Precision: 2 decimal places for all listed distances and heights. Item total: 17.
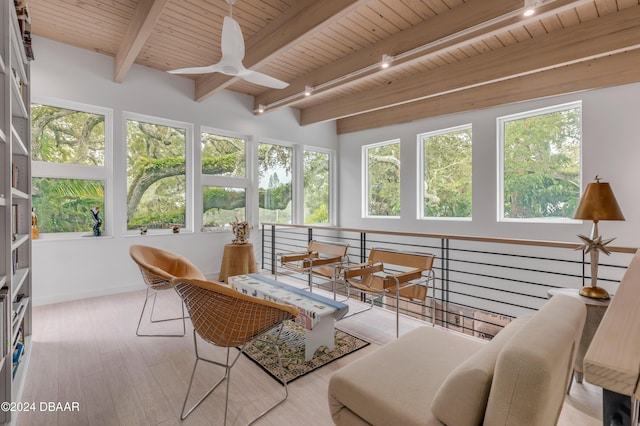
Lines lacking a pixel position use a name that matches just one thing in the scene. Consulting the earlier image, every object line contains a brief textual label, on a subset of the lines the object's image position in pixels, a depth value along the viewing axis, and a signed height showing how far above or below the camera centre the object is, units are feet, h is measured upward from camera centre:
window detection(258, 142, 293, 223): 18.33 +1.61
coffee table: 7.39 -2.39
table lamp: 6.38 -0.09
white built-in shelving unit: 5.20 +0.04
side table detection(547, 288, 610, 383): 6.06 -2.15
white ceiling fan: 7.38 +3.77
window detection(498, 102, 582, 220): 13.04 +2.04
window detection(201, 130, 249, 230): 16.12 +1.55
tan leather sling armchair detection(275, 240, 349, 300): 12.37 -2.13
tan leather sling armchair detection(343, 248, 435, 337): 9.14 -2.08
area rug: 7.28 -3.70
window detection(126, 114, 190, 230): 13.98 +1.65
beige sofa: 2.86 -2.00
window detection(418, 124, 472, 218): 16.01 +1.95
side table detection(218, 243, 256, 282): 14.40 -2.40
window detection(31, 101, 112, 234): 11.87 +1.79
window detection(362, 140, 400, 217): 19.07 +1.92
